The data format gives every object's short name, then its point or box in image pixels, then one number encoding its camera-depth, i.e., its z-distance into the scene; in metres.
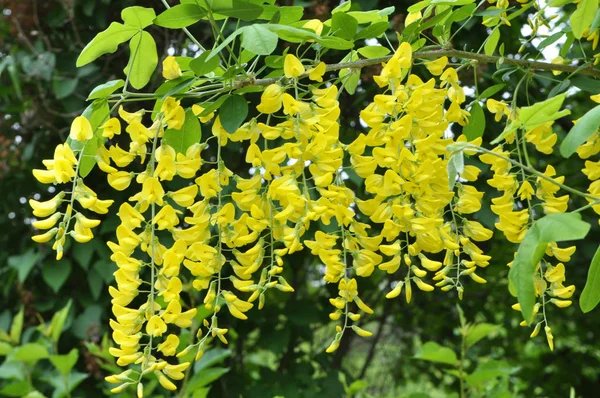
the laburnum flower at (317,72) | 1.11
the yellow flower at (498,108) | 1.21
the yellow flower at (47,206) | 1.10
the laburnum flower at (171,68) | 1.11
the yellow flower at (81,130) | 1.10
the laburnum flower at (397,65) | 1.11
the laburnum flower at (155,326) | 1.09
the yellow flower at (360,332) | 1.12
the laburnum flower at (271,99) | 1.10
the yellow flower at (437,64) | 1.17
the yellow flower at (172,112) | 1.11
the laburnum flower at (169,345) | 1.10
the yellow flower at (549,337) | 1.12
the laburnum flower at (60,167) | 1.08
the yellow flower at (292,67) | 1.10
